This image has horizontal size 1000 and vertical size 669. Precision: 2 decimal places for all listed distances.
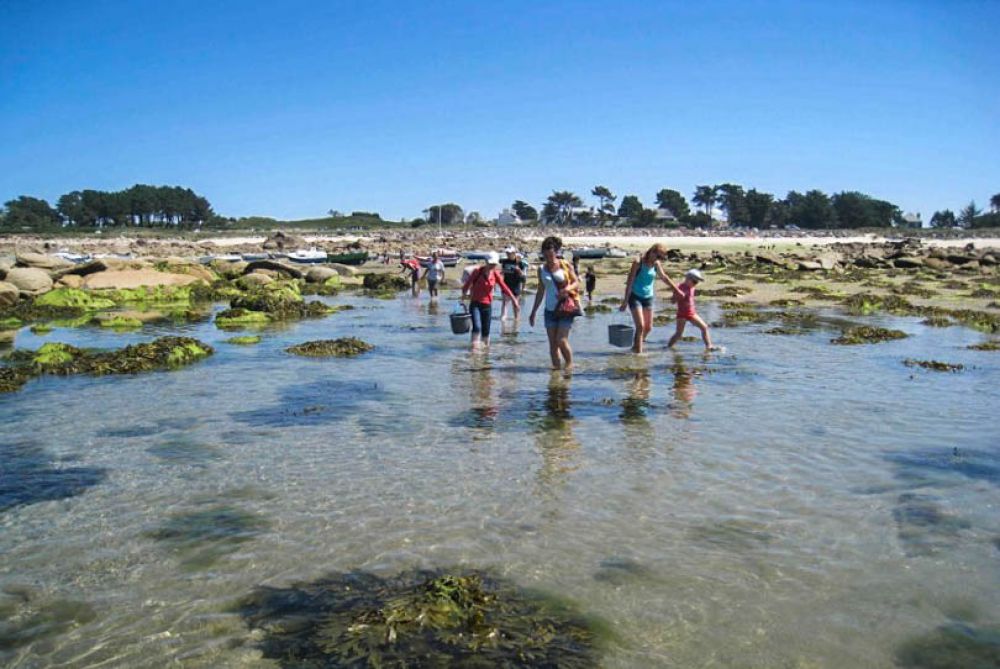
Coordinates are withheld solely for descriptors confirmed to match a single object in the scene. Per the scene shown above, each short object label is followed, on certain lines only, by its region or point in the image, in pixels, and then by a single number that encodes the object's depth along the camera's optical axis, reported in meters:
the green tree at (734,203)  152.25
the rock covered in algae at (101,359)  12.29
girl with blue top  13.19
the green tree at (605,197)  166.00
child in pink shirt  13.97
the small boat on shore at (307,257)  50.41
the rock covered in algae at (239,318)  19.58
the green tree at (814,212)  138.50
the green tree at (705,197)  163.38
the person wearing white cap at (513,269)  18.56
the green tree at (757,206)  148.12
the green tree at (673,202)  161.88
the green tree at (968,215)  150.00
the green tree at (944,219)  158.38
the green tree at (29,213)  136.75
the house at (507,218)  152.88
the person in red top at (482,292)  14.12
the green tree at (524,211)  177.38
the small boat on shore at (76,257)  48.58
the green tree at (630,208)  157.75
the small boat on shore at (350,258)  53.81
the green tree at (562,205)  164.00
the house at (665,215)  151.25
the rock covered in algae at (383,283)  34.10
